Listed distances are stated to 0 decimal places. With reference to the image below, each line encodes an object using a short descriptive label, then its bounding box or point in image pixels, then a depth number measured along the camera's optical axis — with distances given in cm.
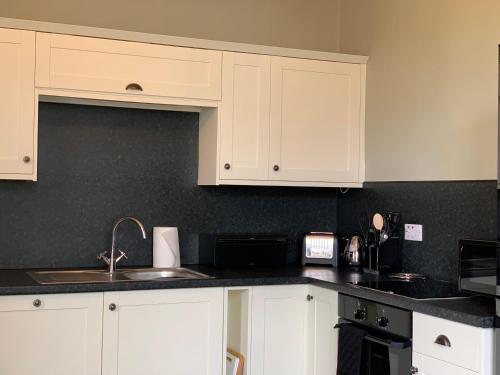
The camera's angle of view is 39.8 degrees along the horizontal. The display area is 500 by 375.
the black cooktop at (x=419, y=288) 288
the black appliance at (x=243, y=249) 384
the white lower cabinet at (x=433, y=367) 248
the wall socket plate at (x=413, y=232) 358
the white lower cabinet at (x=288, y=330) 351
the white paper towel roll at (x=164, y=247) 386
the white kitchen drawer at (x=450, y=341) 240
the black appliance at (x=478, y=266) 263
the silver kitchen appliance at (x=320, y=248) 408
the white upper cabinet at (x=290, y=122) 382
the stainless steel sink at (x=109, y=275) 334
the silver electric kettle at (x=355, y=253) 390
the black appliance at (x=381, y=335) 277
